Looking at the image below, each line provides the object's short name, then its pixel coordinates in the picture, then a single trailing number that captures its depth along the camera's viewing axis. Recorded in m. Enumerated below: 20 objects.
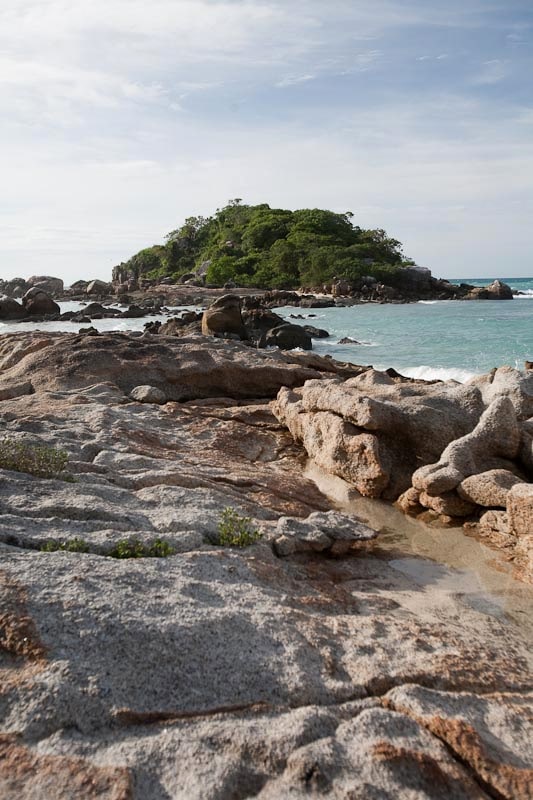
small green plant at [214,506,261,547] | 5.34
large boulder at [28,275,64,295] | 73.65
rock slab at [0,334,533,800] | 2.92
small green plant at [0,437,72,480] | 6.22
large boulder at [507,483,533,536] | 5.96
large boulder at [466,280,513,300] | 66.75
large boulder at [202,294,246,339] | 25.61
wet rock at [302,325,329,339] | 31.52
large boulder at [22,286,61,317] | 44.22
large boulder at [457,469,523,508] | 6.70
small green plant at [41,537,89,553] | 4.68
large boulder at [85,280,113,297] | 71.69
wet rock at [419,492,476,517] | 6.99
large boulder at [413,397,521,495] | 7.06
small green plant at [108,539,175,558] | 4.79
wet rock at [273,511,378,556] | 5.53
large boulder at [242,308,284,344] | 30.16
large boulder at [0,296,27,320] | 42.67
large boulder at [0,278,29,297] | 77.62
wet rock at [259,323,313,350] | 25.31
